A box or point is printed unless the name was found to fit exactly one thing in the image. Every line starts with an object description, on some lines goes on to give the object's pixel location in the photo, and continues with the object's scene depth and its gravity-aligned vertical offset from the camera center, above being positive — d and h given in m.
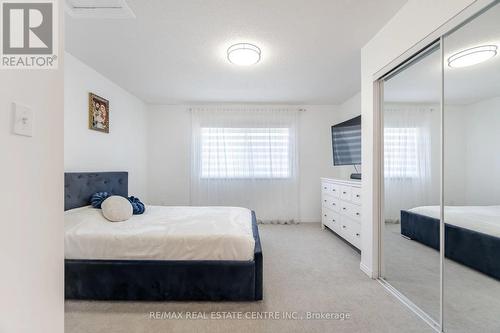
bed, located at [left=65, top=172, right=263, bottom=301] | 2.02 -0.87
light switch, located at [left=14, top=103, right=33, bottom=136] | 0.84 +0.17
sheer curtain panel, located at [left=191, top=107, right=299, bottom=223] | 4.68 +0.12
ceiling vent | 1.84 +1.30
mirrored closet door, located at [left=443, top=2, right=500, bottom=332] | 1.44 -0.07
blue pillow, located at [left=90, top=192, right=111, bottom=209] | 2.79 -0.39
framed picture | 3.07 +0.74
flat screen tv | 3.58 +0.40
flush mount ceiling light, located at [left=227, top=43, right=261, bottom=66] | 2.47 +1.22
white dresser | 3.11 -0.65
